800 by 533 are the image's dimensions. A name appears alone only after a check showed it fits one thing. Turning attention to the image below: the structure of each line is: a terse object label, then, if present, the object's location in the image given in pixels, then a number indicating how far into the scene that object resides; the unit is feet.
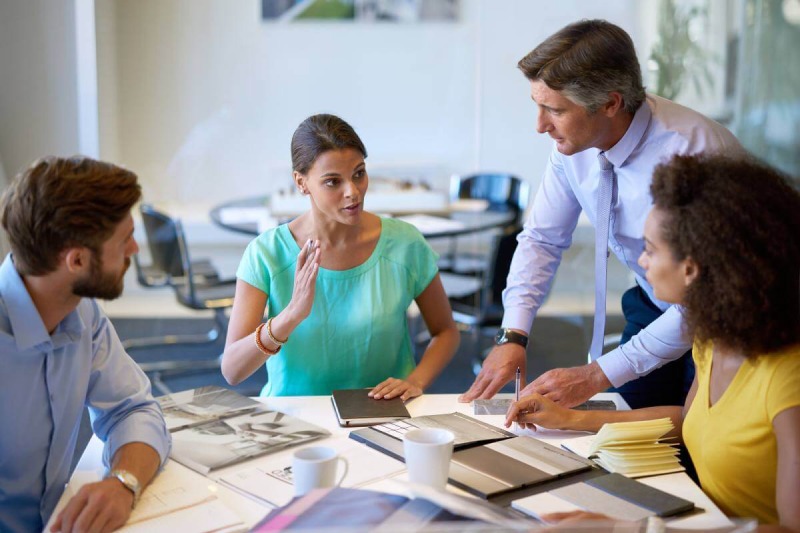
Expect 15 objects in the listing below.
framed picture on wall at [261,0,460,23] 17.46
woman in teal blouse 7.41
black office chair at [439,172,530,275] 15.89
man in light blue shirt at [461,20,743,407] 6.88
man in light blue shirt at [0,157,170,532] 4.88
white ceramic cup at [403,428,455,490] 4.54
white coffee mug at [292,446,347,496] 4.27
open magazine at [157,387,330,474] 5.48
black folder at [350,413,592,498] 4.96
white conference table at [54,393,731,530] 4.72
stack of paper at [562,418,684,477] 5.26
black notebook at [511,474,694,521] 4.63
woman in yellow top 4.77
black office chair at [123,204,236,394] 14.21
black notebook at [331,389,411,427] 6.07
